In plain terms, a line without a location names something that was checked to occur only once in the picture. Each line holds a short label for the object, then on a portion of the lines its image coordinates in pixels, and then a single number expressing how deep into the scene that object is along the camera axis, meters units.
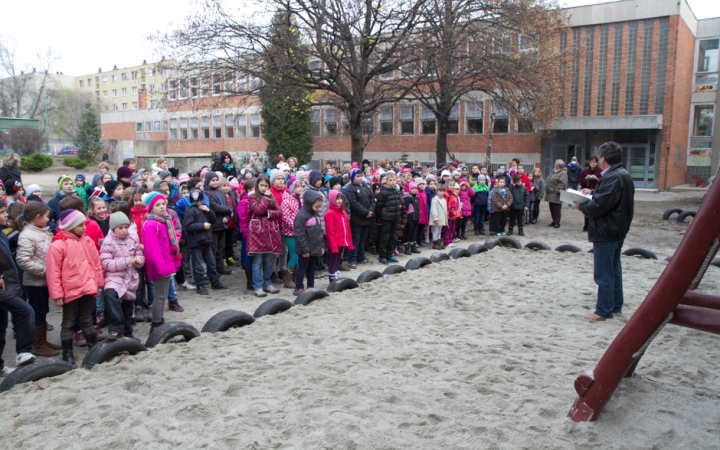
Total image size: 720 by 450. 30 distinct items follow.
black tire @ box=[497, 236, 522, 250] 11.50
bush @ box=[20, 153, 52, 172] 31.30
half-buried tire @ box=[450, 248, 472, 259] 10.40
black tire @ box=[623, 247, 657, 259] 10.26
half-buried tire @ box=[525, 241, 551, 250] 11.12
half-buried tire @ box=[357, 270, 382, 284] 8.48
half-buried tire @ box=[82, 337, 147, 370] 5.00
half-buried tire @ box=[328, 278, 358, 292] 7.85
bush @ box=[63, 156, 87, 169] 34.69
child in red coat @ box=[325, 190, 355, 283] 9.45
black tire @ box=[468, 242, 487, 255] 10.86
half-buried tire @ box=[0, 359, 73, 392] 4.54
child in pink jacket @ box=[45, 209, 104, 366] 5.57
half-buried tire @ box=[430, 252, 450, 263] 10.08
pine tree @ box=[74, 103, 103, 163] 41.56
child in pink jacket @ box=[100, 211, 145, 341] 6.13
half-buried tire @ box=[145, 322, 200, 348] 5.61
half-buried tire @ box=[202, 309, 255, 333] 6.03
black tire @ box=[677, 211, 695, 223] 16.92
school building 29.34
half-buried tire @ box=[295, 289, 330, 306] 7.13
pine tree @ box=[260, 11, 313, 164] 15.93
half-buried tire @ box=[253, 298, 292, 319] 6.67
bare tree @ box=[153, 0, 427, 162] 16.14
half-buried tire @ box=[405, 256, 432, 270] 9.48
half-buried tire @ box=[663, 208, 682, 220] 17.58
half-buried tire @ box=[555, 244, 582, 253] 10.88
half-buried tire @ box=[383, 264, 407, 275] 8.93
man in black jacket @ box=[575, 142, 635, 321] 6.09
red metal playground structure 3.23
